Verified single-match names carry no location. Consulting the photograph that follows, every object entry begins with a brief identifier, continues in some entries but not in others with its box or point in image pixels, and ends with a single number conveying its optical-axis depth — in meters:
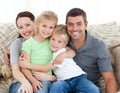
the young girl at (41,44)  2.08
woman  2.04
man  2.11
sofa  2.30
